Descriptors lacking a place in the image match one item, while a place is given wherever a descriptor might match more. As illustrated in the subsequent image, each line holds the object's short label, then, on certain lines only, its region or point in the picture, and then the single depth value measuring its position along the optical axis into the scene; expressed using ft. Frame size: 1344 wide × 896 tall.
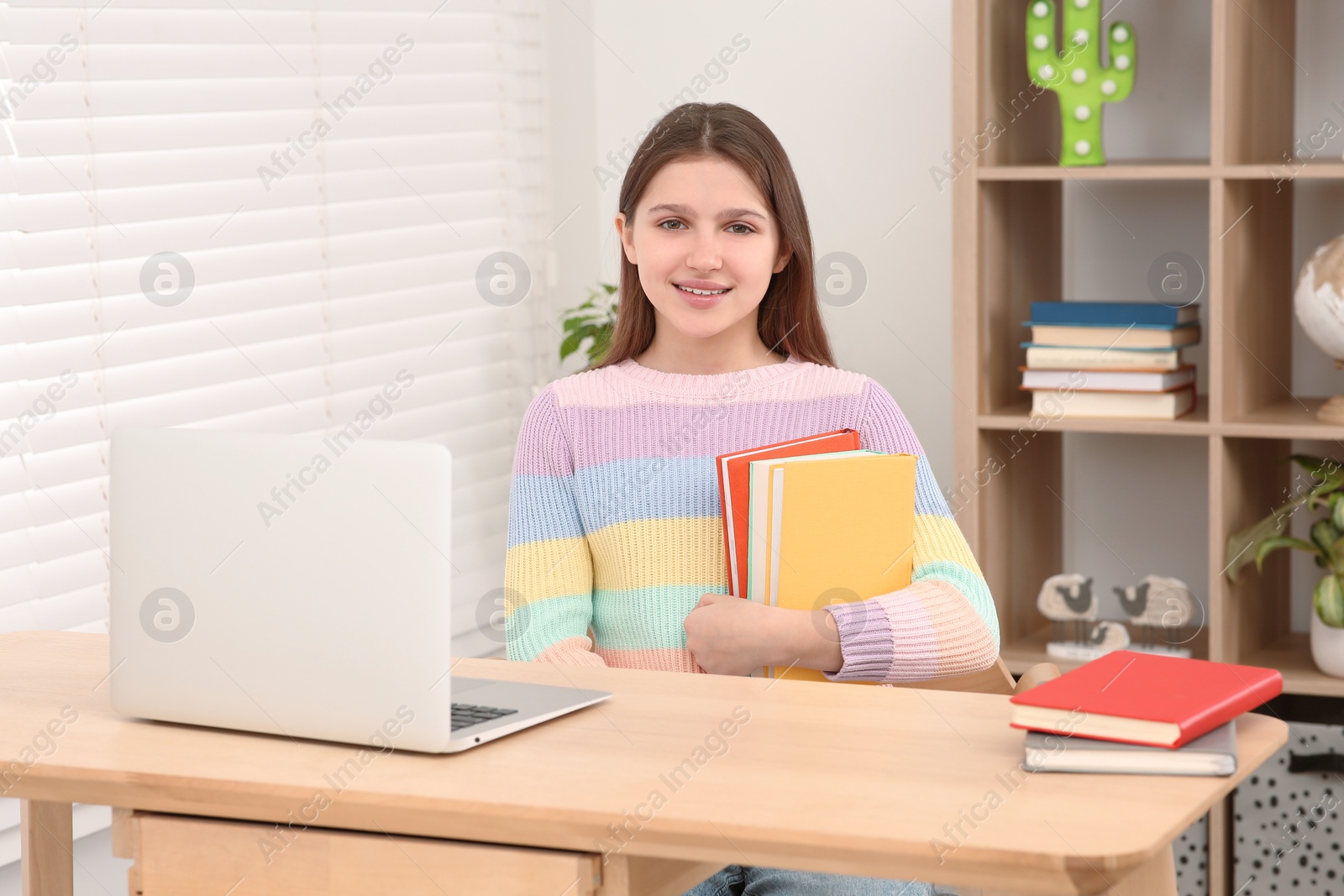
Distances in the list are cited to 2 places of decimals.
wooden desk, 6.02
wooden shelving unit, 15.38
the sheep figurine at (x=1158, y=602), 16.57
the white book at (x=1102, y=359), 16.08
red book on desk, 6.69
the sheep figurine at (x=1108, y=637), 16.71
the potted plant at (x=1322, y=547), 15.31
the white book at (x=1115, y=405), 16.10
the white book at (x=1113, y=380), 16.10
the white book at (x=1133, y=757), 6.54
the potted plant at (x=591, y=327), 18.70
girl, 10.57
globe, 15.07
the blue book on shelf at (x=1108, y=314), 16.21
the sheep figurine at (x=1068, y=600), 16.81
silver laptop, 7.05
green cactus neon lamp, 15.97
